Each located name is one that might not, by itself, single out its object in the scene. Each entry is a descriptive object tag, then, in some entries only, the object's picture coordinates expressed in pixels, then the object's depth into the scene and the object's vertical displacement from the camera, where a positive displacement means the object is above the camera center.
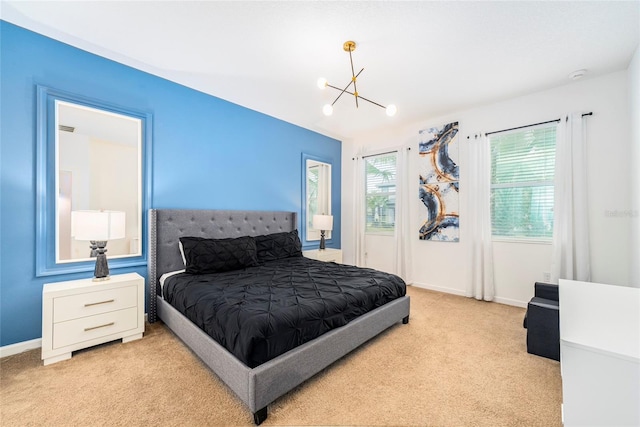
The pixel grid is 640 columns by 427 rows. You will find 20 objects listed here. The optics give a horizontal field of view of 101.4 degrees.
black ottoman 2.07 -0.92
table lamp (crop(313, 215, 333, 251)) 4.45 -0.10
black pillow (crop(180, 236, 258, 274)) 2.74 -0.42
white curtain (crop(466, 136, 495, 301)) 3.55 -0.07
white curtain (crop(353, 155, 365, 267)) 5.00 +0.12
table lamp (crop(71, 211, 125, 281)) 2.14 -0.10
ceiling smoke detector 2.78 +1.52
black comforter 1.57 -0.64
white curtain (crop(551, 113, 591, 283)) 2.91 +0.11
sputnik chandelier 2.29 +1.18
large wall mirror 2.27 +0.41
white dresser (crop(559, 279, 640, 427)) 0.58 -0.38
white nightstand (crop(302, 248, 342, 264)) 4.26 -0.63
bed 1.49 -0.88
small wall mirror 4.62 +0.46
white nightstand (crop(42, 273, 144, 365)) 1.99 -0.80
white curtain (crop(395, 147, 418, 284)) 4.38 -0.05
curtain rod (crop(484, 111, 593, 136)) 2.93 +1.14
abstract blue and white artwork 3.92 +0.51
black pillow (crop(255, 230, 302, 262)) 3.50 -0.41
